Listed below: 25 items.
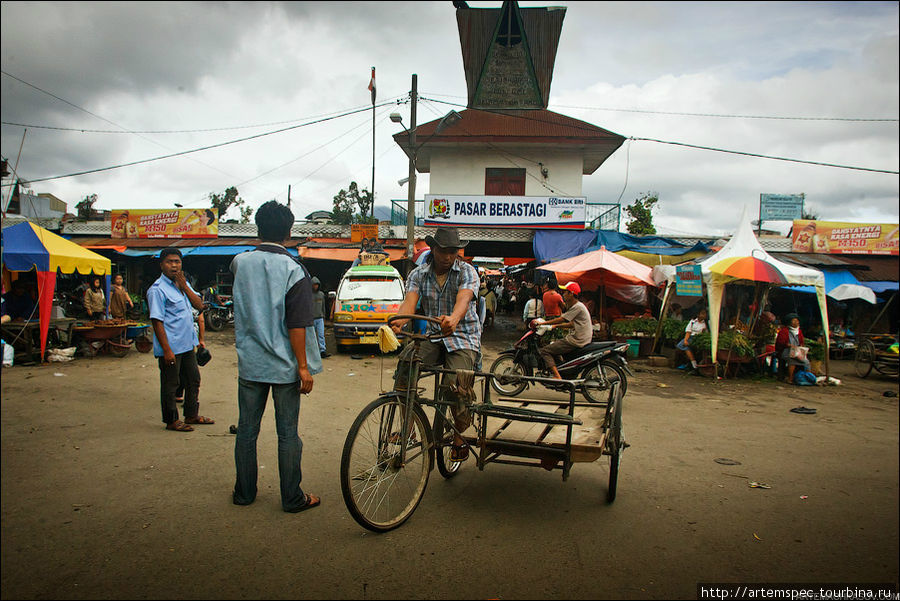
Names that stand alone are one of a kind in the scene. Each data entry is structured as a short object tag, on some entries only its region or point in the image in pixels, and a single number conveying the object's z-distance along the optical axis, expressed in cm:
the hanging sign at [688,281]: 1077
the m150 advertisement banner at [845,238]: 1631
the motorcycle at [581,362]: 733
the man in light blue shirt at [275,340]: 315
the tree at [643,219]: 2034
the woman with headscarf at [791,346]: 932
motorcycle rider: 754
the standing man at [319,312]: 1055
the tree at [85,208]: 2170
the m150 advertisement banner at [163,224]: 1995
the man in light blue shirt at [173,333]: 473
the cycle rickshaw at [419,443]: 298
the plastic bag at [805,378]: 913
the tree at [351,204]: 3453
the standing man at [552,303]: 954
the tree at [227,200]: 3398
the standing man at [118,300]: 1170
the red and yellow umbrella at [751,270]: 916
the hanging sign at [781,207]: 2230
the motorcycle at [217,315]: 1617
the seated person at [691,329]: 1039
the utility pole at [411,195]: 1539
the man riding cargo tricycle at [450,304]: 346
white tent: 920
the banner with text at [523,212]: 1664
